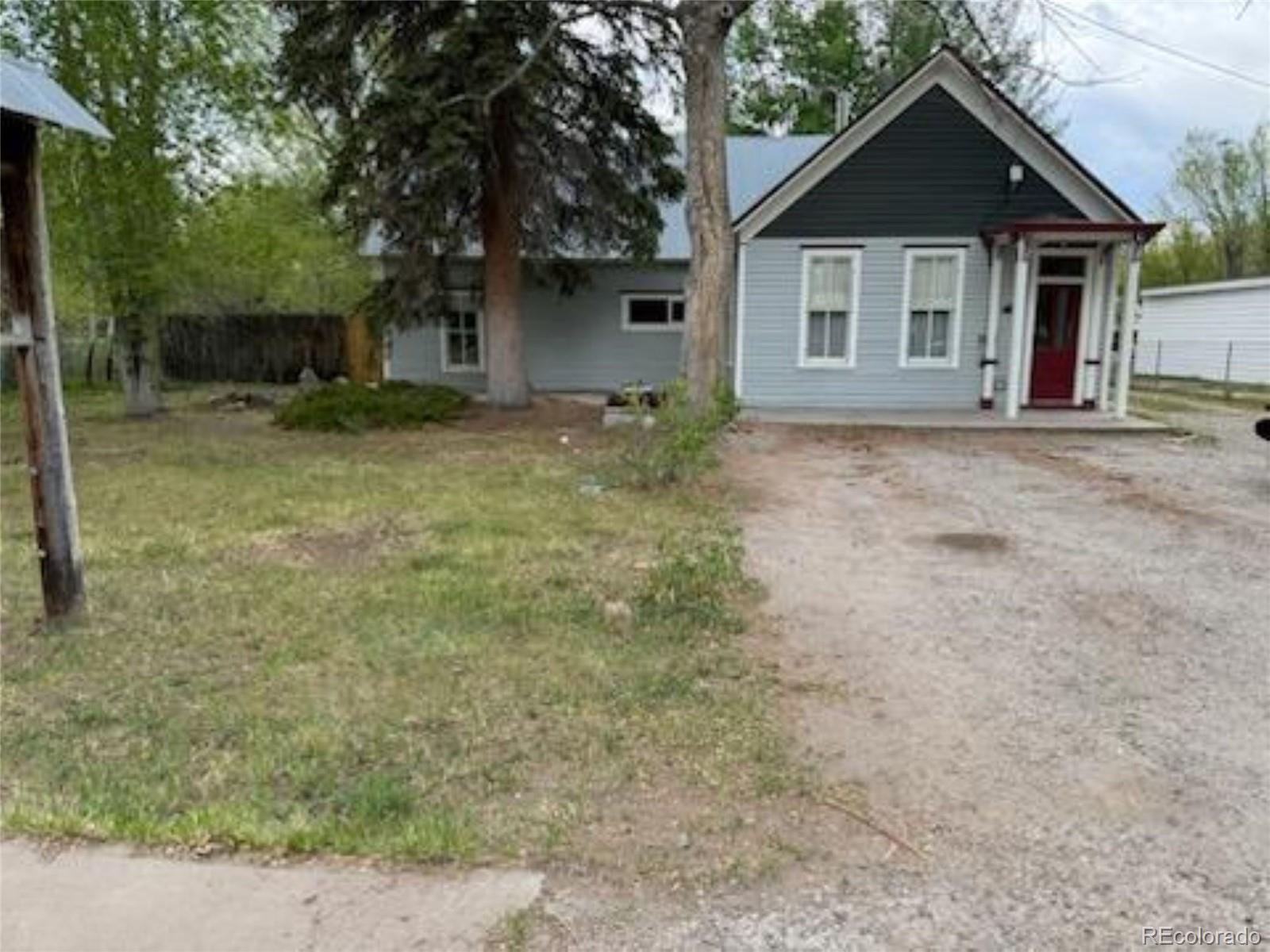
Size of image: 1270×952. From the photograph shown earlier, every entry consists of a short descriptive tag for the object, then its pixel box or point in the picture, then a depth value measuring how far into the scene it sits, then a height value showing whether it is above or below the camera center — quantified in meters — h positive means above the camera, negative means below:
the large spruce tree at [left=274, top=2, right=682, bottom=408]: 13.90 +2.73
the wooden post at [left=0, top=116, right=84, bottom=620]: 4.66 -0.22
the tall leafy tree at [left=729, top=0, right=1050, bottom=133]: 27.94 +7.99
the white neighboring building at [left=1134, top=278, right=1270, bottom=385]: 25.38 -0.15
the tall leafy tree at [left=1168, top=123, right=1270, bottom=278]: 36.16 +4.83
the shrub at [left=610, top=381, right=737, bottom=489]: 9.05 -1.14
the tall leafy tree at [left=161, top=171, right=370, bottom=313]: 15.70 +1.18
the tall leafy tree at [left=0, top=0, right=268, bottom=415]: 13.73 +2.95
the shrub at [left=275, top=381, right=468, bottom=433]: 14.88 -1.34
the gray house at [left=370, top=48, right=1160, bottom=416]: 15.12 +0.84
